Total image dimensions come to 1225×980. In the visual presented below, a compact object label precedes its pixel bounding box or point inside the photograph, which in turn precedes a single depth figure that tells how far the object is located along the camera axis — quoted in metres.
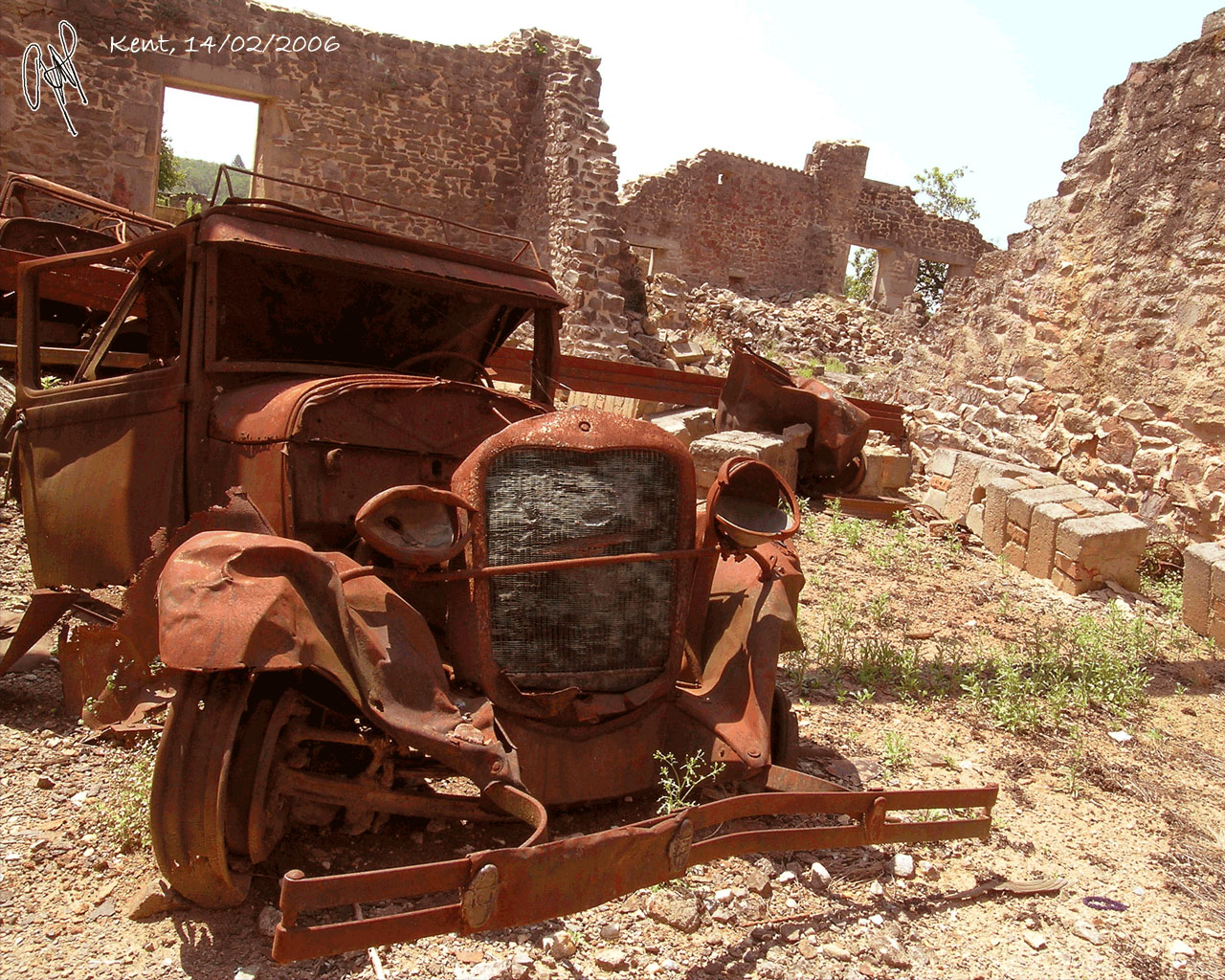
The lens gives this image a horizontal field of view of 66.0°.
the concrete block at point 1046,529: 7.18
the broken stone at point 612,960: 2.57
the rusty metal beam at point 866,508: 8.48
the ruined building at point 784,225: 21.83
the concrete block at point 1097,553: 6.89
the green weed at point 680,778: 2.95
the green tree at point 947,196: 34.03
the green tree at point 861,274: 34.74
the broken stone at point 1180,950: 2.94
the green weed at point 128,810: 2.83
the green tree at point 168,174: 24.34
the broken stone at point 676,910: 2.77
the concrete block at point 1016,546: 7.49
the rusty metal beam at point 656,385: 8.20
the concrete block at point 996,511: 7.81
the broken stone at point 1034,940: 2.89
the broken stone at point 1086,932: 2.96
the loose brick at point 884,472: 9.21
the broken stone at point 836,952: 2.71
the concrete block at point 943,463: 9.13
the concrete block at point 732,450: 7.64
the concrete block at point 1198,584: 6.37
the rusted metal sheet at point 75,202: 5.97
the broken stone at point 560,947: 2.58
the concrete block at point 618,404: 9.15
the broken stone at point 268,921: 2.51
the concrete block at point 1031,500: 7.50
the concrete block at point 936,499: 8.94
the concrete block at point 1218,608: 6.23
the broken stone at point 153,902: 2.54
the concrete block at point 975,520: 8.20
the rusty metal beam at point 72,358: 5.29
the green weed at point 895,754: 3.97
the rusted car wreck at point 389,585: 2.43
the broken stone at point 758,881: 3.00
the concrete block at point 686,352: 11.77
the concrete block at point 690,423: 8.70
